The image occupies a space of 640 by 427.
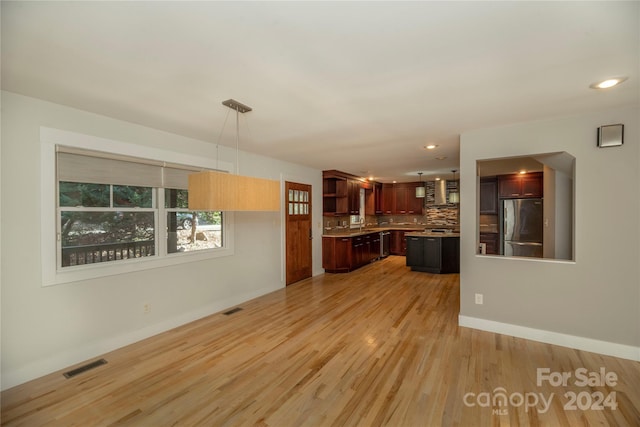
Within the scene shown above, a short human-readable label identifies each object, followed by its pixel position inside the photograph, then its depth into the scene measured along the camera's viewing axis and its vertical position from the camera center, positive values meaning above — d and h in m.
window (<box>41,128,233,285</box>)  2.54 +0.02
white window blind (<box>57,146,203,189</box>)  2.64 +0.46
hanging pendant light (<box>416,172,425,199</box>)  8.43 +0.58
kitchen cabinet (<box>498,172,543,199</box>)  6.01 +0.57
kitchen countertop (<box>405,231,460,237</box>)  6.41 -0.56
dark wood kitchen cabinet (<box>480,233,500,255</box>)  6.58 -0.74
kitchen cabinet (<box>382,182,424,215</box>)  9.12 +0.38
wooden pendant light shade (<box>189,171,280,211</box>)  2.33 +0.17
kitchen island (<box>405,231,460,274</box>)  6.35 -0.97
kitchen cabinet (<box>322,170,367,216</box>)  6.87 +0.43
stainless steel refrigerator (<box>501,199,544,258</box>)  5.69 -0.35
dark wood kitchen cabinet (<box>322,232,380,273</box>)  6.52 -1.02
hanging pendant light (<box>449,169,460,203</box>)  7.32 +0.37
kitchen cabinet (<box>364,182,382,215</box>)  9.09 +0.40
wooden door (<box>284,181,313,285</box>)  5.51 -0.42
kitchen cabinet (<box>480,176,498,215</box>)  6.54 +0.37
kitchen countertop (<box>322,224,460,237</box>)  6.55 -0.55
